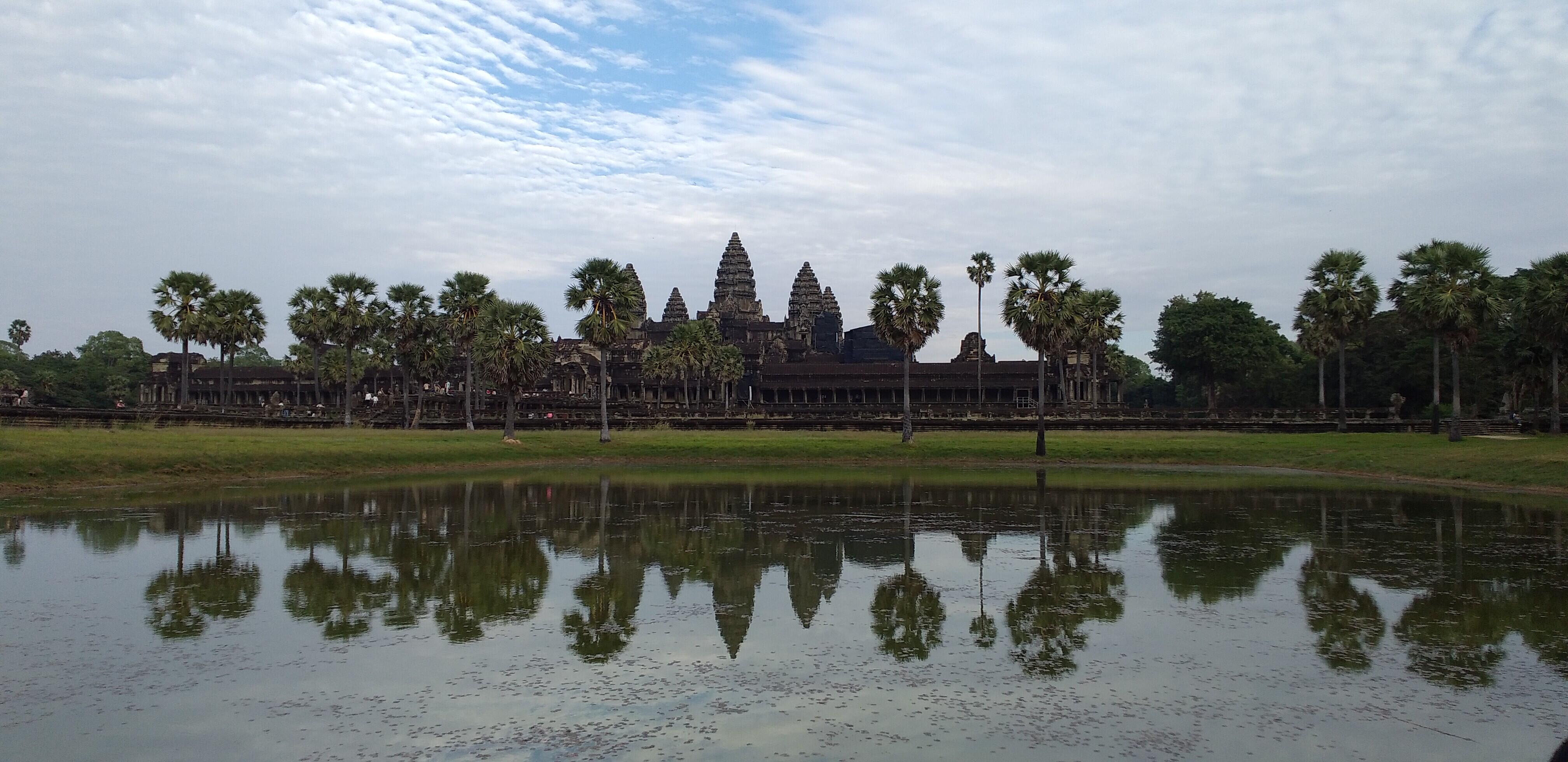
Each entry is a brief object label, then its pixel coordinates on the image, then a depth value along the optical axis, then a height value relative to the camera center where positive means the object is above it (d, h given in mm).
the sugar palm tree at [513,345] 60156 +3176
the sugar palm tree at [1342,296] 57625 +5447
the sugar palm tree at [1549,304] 46812 +4012
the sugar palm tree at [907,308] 57562 +4874
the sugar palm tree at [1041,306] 51469 +4470
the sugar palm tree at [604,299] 60438 +5761
